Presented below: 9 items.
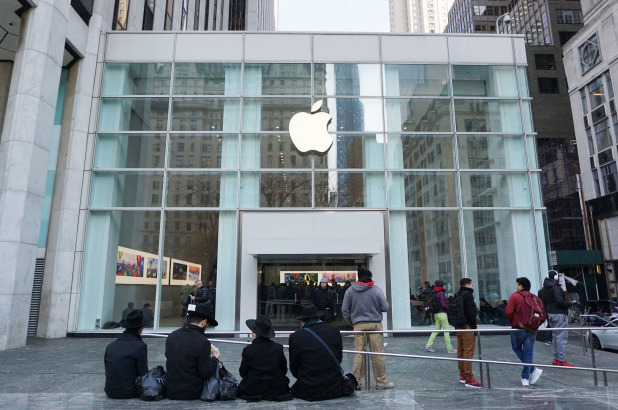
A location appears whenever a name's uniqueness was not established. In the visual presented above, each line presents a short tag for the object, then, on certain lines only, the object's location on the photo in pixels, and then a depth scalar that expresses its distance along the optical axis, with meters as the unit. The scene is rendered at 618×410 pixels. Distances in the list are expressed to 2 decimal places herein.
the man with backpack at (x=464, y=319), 7.18
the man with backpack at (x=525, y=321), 6.97
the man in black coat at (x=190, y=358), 4.96
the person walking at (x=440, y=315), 10.06
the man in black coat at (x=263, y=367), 5.07
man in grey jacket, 6.95
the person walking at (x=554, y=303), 8.97
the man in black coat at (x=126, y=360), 5.12
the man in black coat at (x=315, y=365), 5.15
